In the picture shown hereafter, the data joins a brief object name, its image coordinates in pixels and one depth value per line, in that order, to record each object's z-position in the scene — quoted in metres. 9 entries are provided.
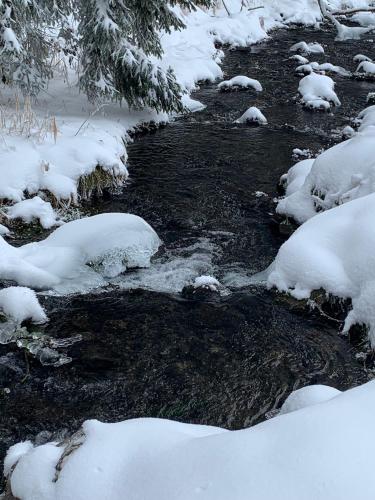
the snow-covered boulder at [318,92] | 10.94
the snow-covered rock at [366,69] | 13.17
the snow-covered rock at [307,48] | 15.63
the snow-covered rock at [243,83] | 12.04
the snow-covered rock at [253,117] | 10.04
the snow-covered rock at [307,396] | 3.11
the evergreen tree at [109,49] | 8.02
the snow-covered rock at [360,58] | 14.36
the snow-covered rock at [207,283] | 5.19
